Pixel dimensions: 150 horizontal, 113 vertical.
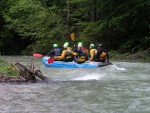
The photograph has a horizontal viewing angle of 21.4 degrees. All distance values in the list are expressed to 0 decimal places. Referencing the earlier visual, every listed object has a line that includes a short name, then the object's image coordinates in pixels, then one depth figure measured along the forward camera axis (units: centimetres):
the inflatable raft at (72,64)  1838
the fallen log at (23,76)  1290
